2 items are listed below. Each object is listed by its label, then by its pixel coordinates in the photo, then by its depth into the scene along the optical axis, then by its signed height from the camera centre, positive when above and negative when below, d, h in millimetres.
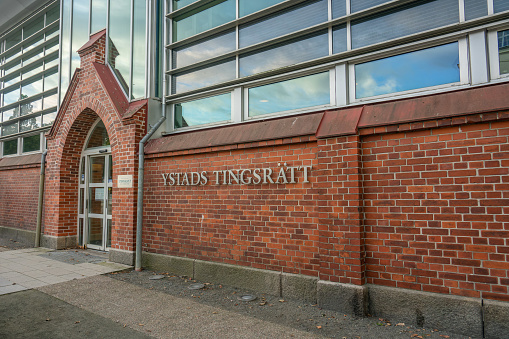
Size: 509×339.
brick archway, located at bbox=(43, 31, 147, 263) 7336 +1306
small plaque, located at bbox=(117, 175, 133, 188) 7289 +300
